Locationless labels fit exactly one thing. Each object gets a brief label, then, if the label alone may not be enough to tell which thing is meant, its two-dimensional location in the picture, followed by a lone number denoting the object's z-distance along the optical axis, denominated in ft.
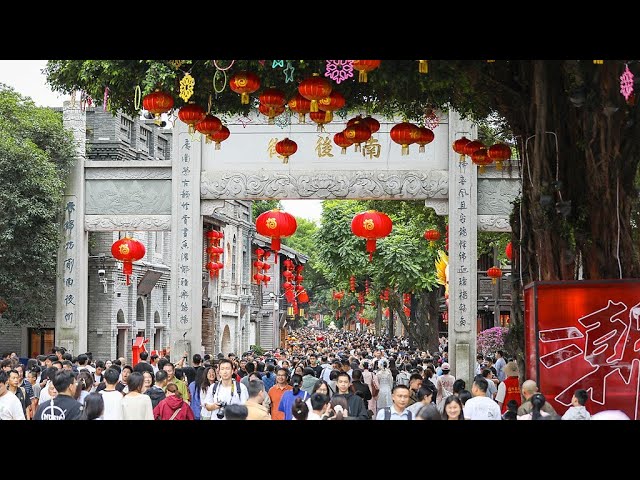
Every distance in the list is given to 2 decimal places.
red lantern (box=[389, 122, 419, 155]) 40.73
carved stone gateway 69.41
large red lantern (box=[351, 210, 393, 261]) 63.67
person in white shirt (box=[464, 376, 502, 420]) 30.04
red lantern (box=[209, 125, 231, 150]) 39.70
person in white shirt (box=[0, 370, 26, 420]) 31.19
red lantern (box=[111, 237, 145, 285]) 70.95
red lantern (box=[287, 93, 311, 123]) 35.70
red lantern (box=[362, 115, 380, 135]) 38.81
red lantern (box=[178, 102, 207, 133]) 38.01
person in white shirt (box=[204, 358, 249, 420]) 34.22
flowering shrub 83.35
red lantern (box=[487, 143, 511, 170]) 41.45
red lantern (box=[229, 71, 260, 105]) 33.86
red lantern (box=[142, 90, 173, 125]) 36.17
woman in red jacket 31.96
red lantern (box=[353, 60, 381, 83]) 28.12
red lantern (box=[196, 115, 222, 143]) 38.83
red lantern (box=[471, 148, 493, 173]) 41.47
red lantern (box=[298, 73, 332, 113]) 33.32
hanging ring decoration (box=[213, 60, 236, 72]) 33.47
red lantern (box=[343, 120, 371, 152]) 38.52
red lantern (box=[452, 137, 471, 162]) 42.04
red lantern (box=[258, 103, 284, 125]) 36.55
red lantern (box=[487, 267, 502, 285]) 86.58
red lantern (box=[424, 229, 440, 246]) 80.64
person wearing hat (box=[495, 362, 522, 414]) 40.52
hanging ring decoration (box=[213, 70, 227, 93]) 35.09
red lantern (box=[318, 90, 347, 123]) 35.04
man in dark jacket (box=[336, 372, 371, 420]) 33.19
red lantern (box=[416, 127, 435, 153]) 40.88
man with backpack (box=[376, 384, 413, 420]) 28.45
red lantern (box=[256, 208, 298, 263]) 65.10
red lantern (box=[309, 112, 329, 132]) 37.76
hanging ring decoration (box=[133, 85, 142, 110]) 37.46
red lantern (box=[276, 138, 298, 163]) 44.16
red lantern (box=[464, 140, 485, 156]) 41.55
